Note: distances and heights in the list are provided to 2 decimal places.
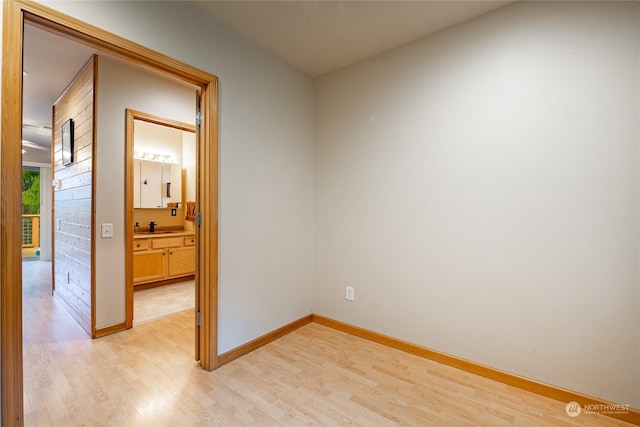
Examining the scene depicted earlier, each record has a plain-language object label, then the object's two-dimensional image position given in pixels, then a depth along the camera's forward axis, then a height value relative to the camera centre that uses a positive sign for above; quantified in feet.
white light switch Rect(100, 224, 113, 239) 8.61 -0.62
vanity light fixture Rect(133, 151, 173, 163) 14.75 +3.08
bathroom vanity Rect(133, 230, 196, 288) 12.82 -2.30
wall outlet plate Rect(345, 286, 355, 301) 8.68 -2.62
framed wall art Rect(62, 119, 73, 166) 10.17 +2.62
